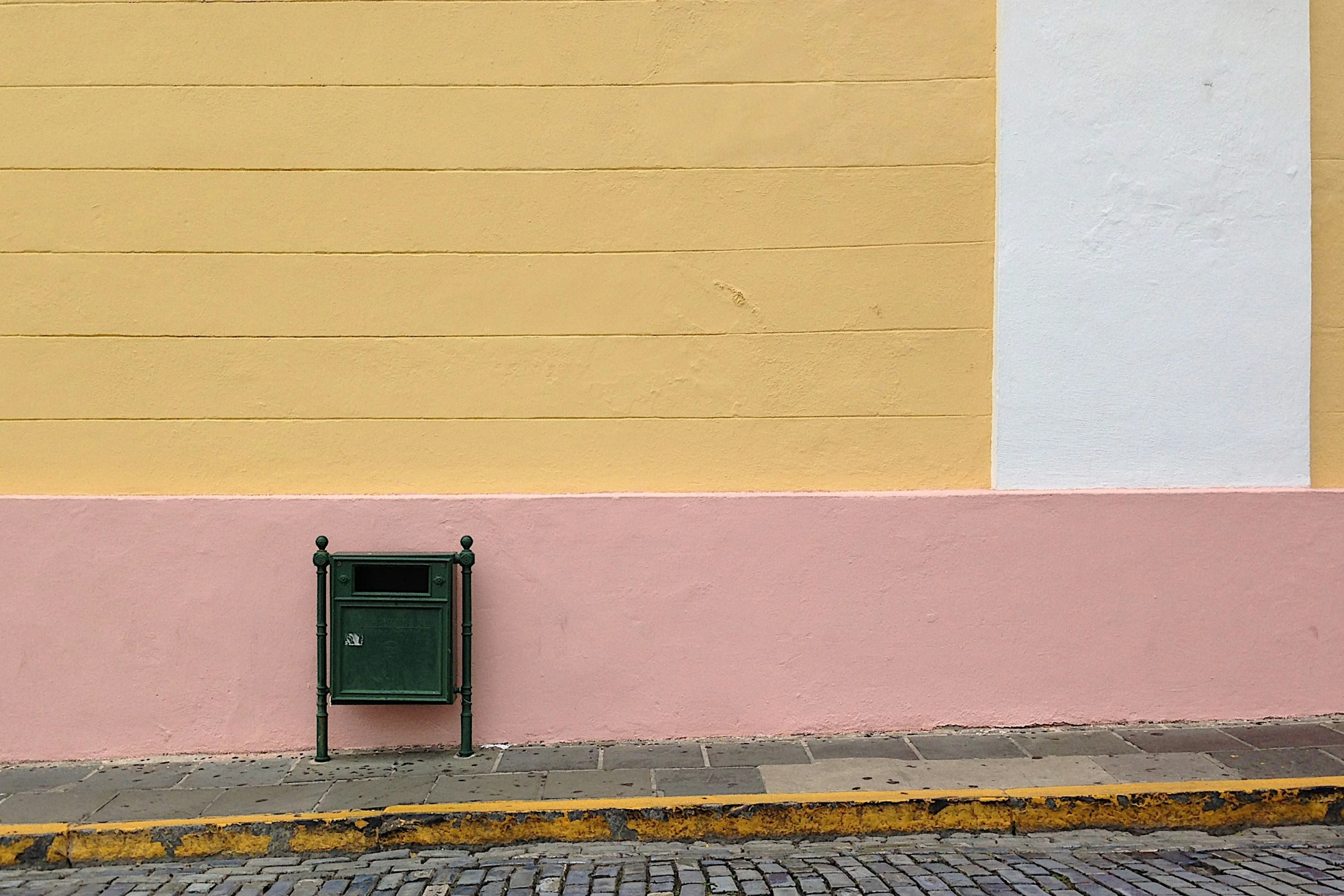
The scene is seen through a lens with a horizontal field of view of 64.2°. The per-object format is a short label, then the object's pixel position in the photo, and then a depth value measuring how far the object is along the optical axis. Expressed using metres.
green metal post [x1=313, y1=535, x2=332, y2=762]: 5.36
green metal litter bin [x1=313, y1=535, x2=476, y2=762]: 5.39
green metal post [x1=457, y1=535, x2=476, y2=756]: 5.41
